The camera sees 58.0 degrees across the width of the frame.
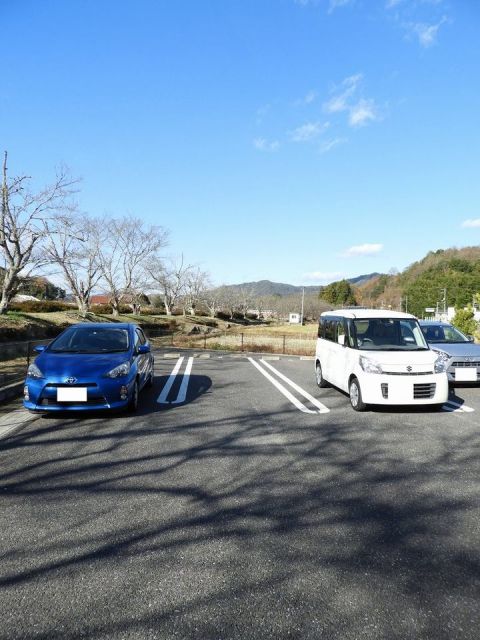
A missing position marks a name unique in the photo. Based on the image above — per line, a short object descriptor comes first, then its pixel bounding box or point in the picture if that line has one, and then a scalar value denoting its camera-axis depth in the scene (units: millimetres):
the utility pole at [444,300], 81406
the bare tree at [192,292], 62856
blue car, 5680
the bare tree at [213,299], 72062
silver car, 8562
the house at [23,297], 49744
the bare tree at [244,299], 87500
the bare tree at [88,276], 30606
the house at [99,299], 92406
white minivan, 6344
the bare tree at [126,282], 38688
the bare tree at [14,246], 19391
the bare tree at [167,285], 51438
